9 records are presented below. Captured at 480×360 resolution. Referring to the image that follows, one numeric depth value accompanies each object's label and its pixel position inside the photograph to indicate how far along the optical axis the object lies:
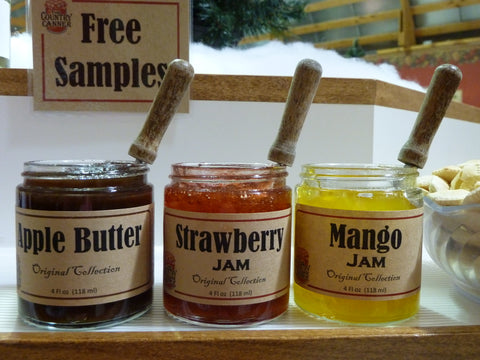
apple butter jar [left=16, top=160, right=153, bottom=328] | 0.36
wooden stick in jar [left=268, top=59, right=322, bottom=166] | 0.41
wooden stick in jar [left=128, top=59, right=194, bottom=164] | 0.40
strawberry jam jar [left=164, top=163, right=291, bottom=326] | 0.37
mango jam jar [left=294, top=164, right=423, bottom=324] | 0.39
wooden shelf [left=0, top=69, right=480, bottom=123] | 0.59
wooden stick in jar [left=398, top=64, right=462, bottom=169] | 0.41
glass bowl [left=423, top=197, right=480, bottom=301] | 0.41
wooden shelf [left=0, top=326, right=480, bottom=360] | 0.35
